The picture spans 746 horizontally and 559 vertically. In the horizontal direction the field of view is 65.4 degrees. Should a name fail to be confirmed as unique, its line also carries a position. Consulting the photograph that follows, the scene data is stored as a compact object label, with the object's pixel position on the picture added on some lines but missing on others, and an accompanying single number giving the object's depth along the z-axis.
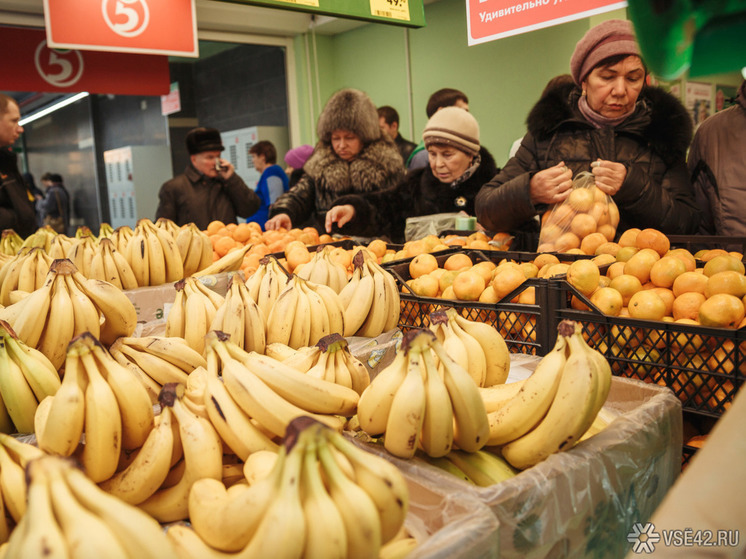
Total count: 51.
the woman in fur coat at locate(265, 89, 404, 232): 4.04
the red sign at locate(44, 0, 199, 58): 3.34
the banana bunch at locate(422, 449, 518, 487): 1.02
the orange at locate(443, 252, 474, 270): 2.19
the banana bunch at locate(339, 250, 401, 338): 1.75
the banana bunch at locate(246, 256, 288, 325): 1.75
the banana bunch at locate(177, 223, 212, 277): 2.54
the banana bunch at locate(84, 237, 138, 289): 2.16
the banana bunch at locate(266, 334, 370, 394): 1.15
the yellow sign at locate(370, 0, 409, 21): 3.76
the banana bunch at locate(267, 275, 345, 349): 1.56
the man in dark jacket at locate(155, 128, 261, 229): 4.75
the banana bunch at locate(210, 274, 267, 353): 1.45
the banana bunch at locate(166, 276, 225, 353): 1.52
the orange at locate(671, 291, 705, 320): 1.48
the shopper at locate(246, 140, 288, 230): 6.39
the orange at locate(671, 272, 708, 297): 1.53
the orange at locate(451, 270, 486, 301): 1.81
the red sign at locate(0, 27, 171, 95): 4.86
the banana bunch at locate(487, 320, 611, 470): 1.00
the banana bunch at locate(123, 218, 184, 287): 2.29
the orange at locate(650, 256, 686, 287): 1.61
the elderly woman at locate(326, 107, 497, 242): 3.51
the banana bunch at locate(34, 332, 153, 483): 0.90
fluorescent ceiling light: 10.70
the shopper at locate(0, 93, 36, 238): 3.75
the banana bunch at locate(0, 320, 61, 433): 1.15
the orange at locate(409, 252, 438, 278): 2.17
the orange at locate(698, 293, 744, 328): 1.32
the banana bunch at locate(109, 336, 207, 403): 1.28
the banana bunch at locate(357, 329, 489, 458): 0.94
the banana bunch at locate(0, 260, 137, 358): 1.34
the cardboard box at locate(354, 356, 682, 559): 0.92
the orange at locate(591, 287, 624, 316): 1.54
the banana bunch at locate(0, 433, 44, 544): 0.84
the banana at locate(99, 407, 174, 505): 0.92
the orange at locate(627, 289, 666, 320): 1.46
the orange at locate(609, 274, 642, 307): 1.62
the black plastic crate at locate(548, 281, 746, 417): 1.29
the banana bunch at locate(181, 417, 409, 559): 0.67
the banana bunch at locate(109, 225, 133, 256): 2.36
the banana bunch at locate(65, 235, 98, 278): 2.19
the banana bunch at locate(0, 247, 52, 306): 1.96
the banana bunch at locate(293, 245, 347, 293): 2.02
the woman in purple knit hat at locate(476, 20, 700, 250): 2.34
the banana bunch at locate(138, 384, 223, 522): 0.91
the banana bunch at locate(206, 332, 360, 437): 0.98
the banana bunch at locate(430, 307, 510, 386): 1.23
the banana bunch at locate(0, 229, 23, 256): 2.85
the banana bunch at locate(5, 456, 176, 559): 0.59
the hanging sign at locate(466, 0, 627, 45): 3.03
